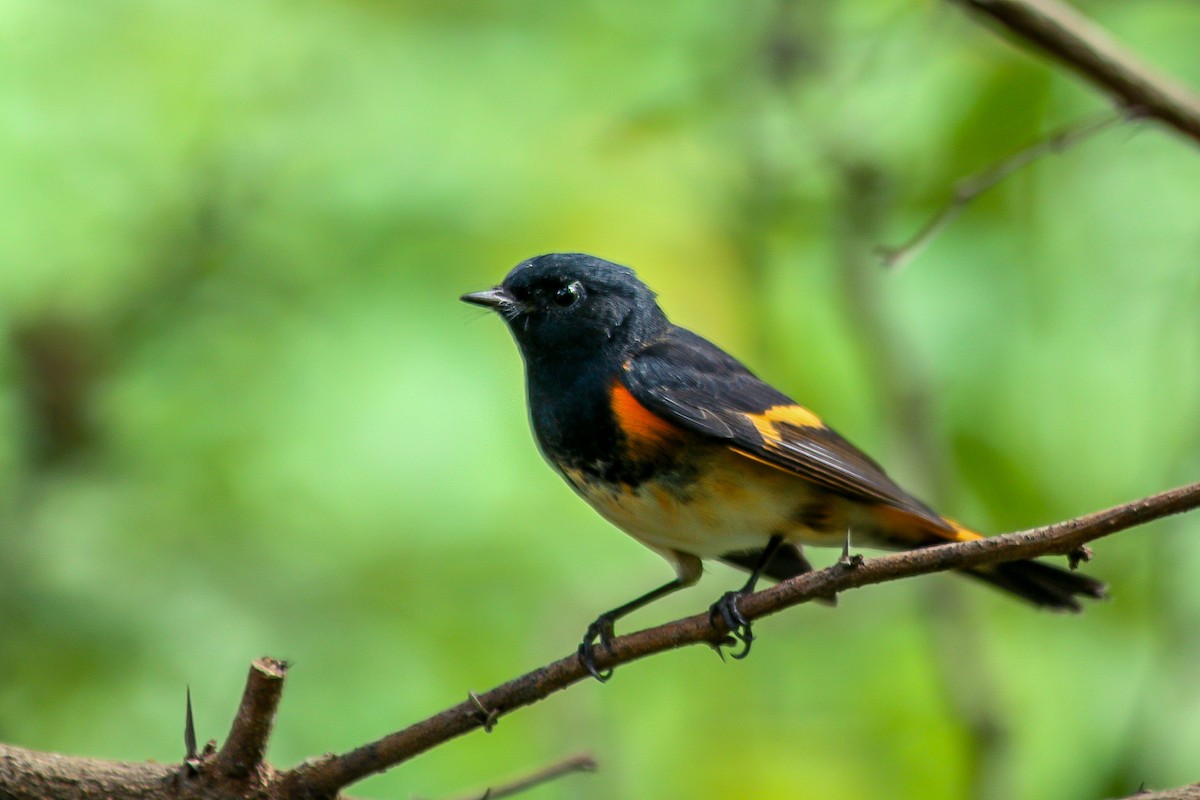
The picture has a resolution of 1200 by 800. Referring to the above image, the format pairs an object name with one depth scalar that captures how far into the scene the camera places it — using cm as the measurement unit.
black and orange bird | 621
